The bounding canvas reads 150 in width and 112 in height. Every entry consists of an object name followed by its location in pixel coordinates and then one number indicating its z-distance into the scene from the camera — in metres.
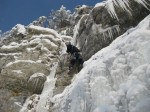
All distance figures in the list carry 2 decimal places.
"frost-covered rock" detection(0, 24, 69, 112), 17.20
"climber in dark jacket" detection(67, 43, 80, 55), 16.91
